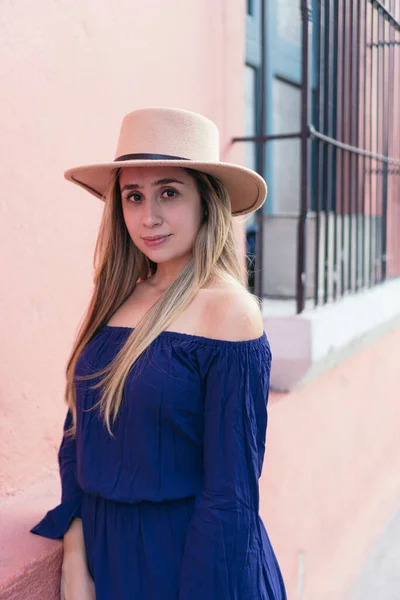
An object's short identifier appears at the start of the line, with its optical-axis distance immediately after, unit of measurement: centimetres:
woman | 143
